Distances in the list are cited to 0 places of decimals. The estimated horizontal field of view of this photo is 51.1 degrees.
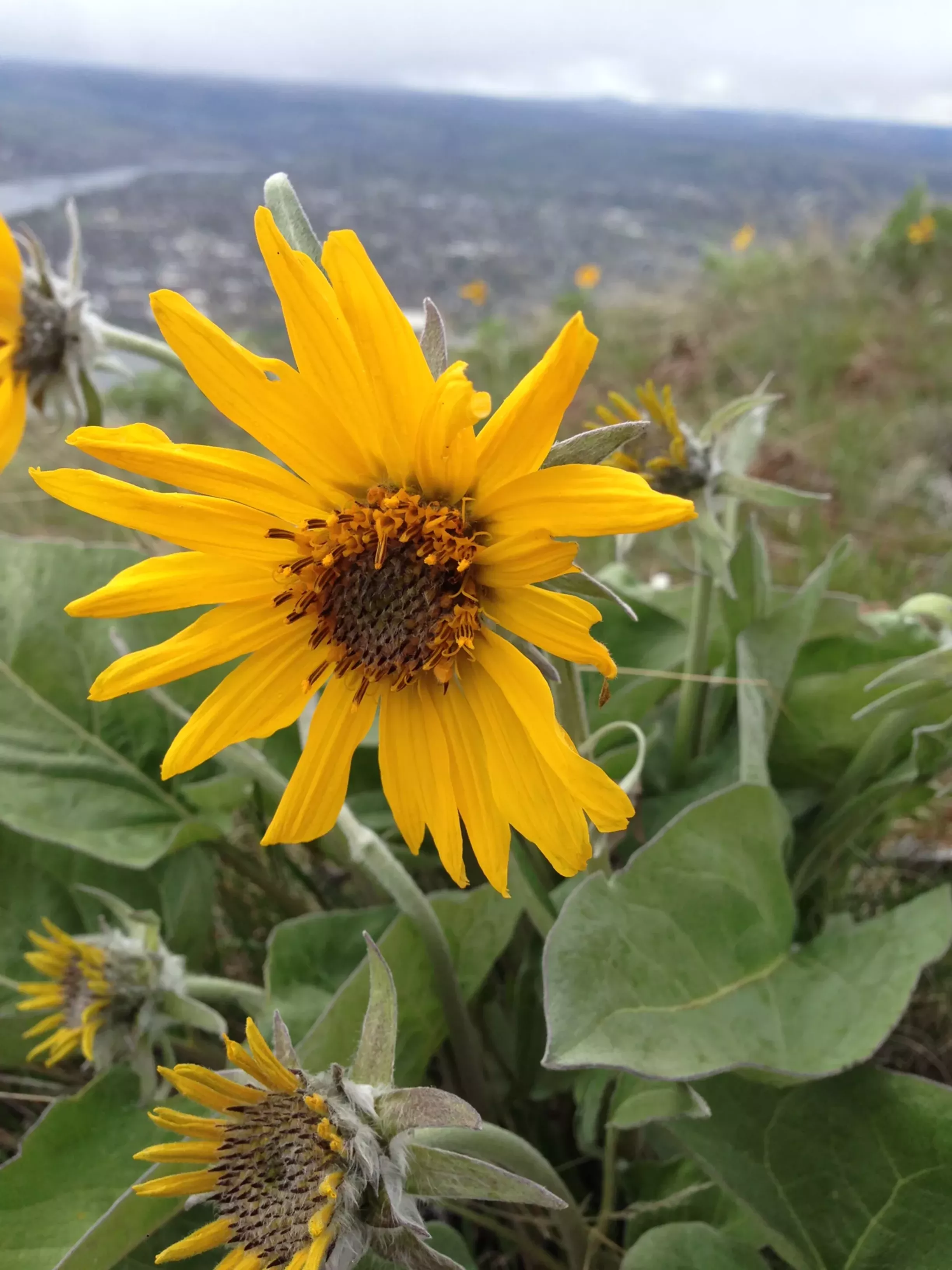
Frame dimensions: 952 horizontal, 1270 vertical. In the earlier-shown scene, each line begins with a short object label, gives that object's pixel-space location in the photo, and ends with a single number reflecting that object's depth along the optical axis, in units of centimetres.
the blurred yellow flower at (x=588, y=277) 446
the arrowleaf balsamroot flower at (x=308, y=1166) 12
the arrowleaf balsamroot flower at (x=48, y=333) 21
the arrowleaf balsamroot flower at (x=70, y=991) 18
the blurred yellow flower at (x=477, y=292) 360
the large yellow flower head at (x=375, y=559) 12
